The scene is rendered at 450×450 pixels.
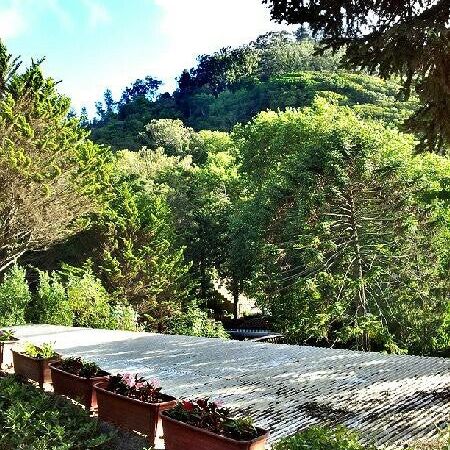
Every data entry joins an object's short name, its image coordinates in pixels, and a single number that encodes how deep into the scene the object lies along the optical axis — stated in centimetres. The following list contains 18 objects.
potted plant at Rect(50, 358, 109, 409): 624
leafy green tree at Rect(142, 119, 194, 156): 4741
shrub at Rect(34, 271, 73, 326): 1522
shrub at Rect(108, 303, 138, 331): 1578
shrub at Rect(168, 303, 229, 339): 1730
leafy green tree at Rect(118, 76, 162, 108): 8044
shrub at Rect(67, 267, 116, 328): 1589
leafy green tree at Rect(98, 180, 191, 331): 2281
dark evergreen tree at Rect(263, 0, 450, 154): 414
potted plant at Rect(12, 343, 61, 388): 734
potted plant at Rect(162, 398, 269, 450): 403
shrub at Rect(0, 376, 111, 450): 503
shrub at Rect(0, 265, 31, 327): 1469
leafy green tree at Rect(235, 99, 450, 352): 1600
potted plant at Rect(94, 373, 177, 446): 508
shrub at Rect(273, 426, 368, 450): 333
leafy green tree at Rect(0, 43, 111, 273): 1603
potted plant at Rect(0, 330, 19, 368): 895
